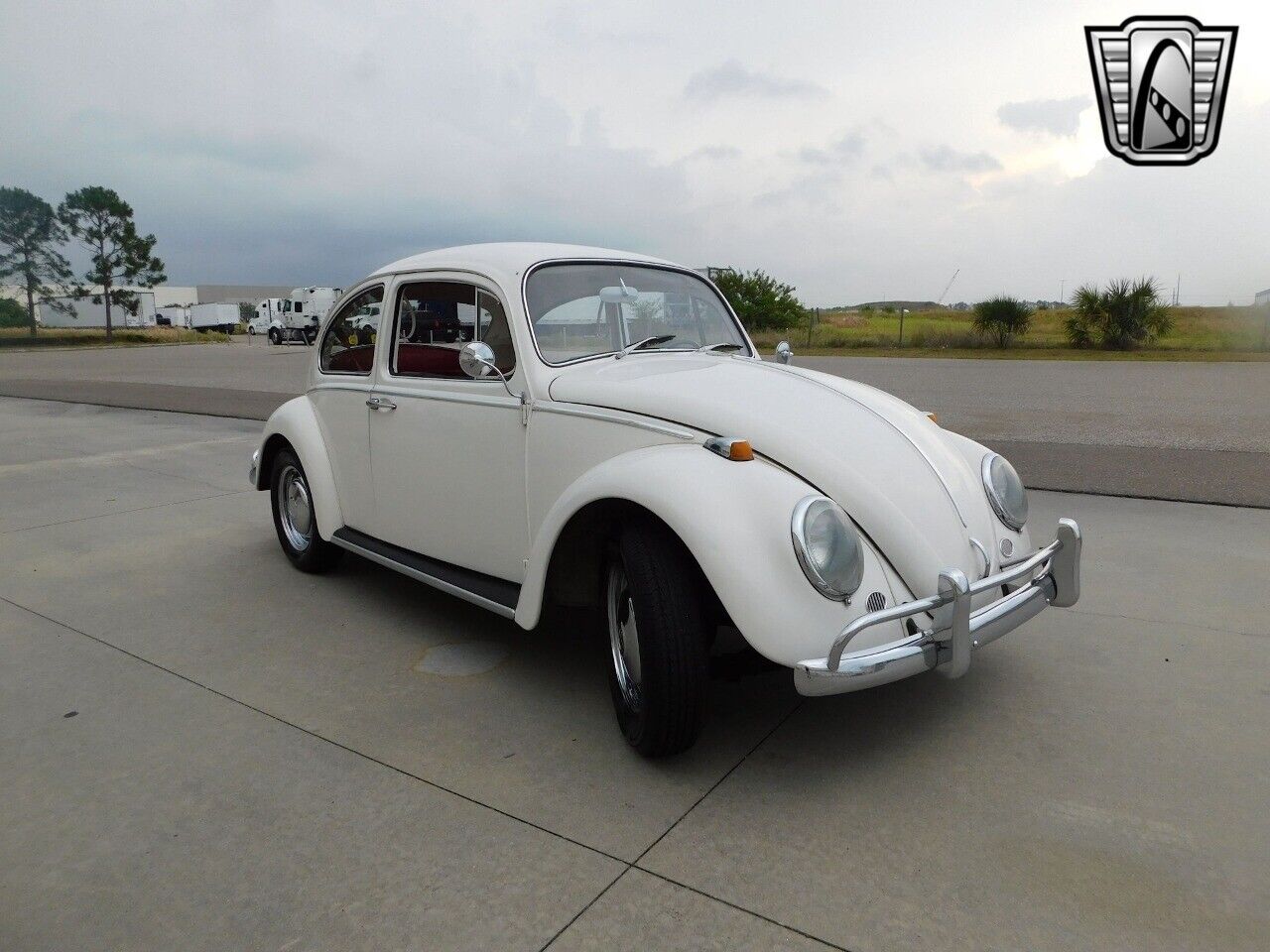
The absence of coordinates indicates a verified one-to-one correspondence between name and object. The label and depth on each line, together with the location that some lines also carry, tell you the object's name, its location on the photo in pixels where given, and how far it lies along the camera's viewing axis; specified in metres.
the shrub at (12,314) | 54.35
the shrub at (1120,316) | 24.56
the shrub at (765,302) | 36.62
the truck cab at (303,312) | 43.09
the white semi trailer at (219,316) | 62.84
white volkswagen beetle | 2.65
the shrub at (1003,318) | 25.84
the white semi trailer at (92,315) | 59.75
